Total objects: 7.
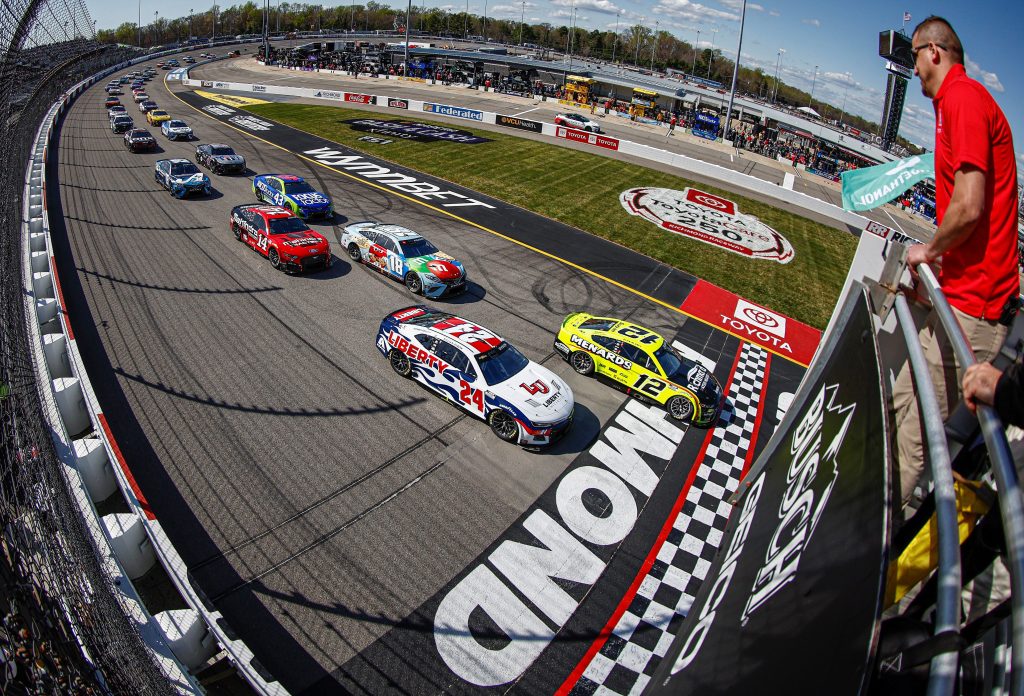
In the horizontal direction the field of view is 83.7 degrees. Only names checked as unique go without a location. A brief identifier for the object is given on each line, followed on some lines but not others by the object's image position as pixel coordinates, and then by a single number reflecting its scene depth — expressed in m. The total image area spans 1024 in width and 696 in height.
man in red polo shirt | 2.60
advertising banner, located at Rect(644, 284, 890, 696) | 1.78
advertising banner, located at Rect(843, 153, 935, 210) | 3.36
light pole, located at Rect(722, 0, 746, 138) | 39.18
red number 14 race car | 17.17
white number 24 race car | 11.15
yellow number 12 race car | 12.72
